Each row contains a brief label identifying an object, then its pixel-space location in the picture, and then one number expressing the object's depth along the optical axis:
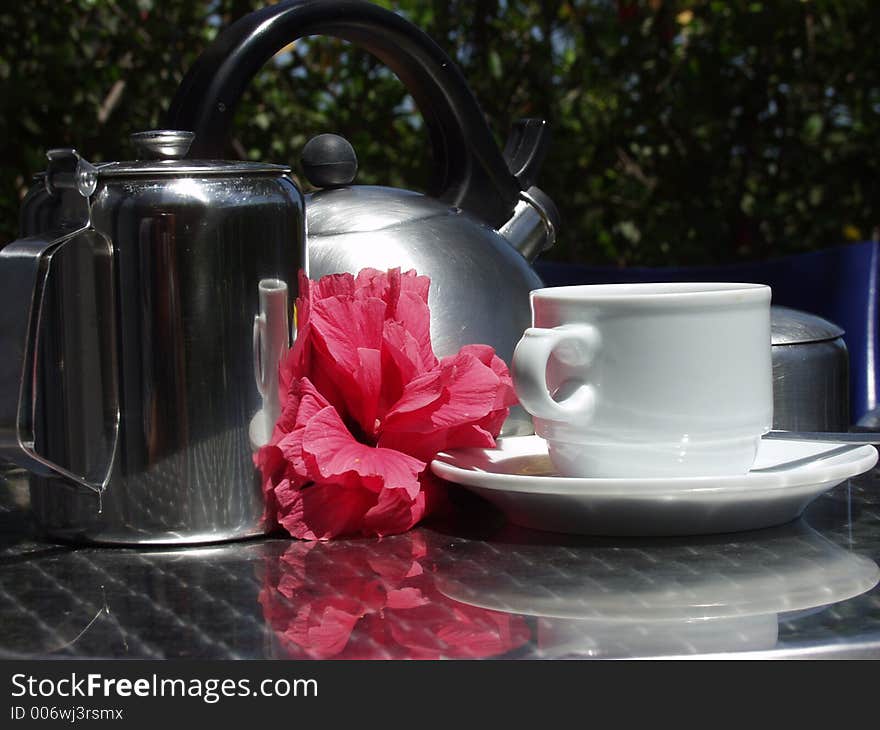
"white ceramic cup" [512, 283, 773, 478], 0.62
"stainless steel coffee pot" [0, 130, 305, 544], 0.61
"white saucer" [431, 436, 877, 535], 0.61
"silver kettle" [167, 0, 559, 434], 0.76
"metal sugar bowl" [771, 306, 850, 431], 0.83
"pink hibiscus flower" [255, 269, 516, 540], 0.64
